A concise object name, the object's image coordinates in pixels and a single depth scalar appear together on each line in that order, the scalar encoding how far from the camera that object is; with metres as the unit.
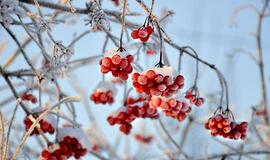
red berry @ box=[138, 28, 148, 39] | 1.87
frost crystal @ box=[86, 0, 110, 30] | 2.02
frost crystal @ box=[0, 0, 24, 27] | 2.28
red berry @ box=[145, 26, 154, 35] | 1.88
